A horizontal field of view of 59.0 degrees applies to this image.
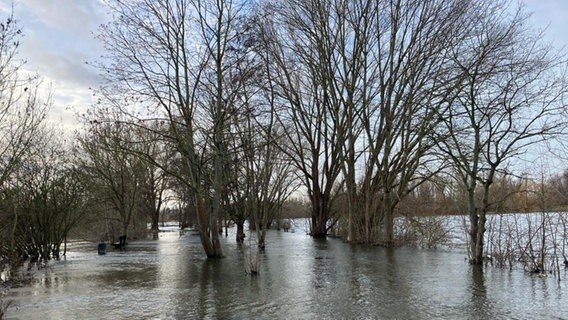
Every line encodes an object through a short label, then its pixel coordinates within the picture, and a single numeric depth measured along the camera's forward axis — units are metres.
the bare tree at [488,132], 14.21
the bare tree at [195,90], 17.77
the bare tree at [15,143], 9.66
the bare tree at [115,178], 33.92
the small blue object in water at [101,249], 23.69
